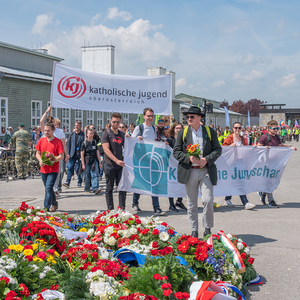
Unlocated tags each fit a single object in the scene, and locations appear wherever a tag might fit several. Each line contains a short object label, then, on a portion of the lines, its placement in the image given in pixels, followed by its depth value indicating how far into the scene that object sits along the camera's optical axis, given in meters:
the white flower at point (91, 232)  4.53
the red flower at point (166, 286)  3.02
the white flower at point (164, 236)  4.23
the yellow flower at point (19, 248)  3.45
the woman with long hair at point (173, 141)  8.48
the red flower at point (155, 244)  4.07
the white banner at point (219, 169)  8.26
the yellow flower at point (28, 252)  3.39
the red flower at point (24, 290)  2.82
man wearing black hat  5.70
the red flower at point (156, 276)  3.10
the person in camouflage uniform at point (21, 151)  13.45
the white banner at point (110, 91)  9.86
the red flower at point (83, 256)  3.67
